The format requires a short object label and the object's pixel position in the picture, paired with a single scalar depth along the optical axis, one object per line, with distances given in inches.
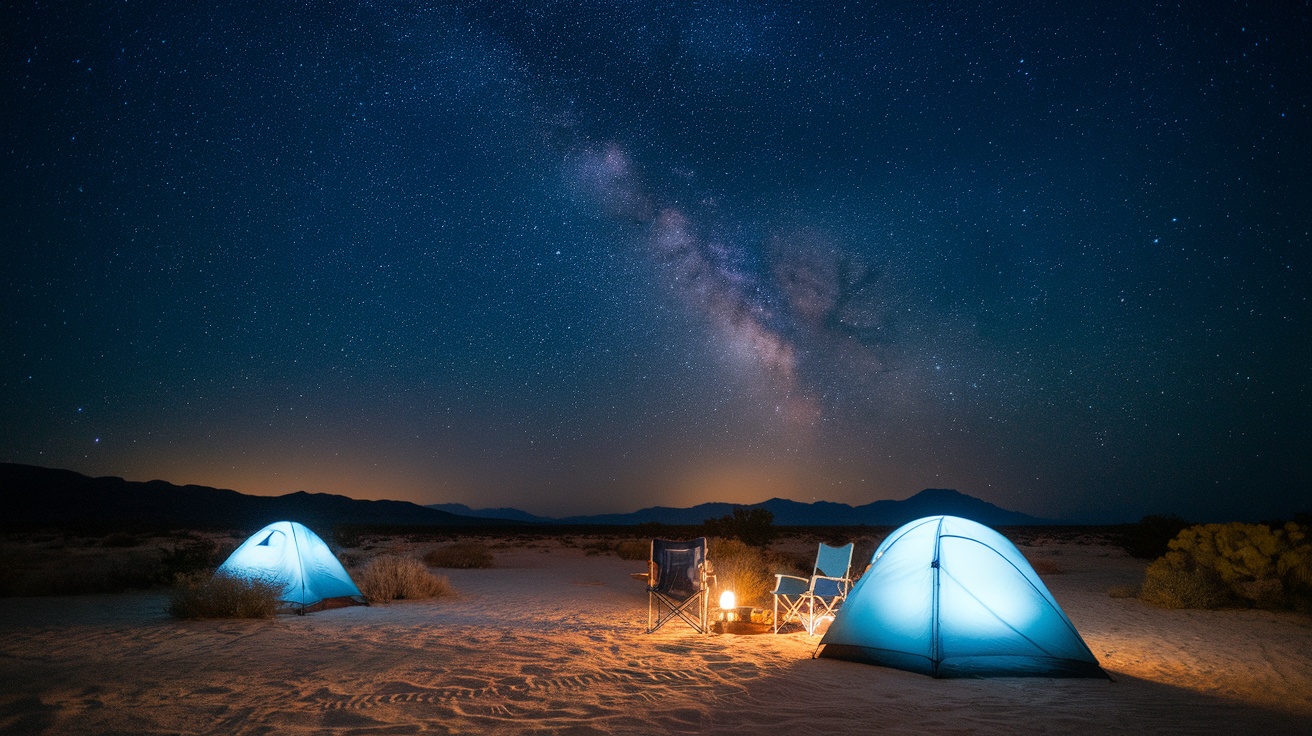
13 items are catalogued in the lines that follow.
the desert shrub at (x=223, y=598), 338.6
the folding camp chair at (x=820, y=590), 339.3
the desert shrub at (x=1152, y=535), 924.0
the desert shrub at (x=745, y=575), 445.1
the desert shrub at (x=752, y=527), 1059.9
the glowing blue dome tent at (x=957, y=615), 243.0
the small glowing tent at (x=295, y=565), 380.8
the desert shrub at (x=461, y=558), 735.1
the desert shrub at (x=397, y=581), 436.5
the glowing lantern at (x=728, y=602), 339.6
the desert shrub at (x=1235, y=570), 413.7
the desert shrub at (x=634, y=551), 887.1
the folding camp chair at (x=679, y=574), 344.2
